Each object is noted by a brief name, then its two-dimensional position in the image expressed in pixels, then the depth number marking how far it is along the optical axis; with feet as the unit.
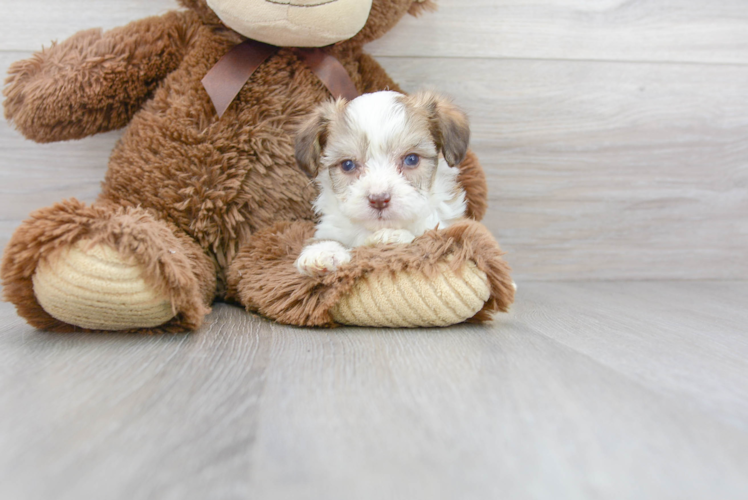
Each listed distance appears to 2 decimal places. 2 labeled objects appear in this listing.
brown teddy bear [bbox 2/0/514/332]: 1.47
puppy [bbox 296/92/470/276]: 1.55
